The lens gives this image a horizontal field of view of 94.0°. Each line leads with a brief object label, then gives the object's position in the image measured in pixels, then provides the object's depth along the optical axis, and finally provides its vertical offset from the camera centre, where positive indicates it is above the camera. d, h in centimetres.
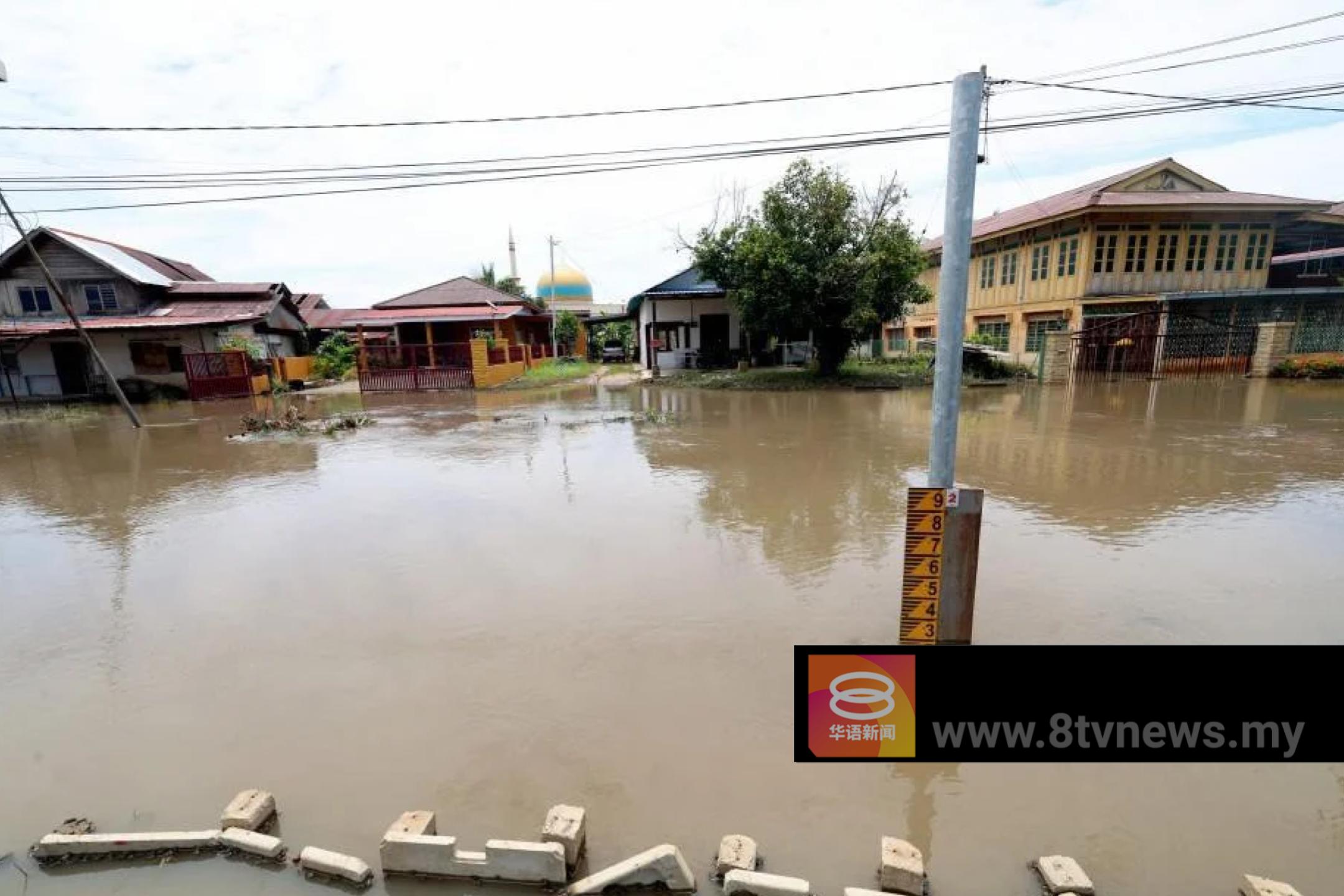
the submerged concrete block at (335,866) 251 -209
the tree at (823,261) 1884 +189
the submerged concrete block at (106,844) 264 -207
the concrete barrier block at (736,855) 247 -207
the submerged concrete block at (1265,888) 222 -203
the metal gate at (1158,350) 1995 -111
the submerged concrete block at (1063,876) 233 -208
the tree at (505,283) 4659 +381
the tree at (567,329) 3856 +20
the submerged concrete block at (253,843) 262 -207
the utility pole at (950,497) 335 -99
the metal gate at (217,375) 2220 -113
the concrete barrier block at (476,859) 246 -204
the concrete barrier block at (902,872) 240 -208
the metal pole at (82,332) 1526 +39
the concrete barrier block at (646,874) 239 -204
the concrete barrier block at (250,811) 274 -204
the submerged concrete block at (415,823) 261 -201
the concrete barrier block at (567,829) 255 -201
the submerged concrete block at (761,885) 229 -203
